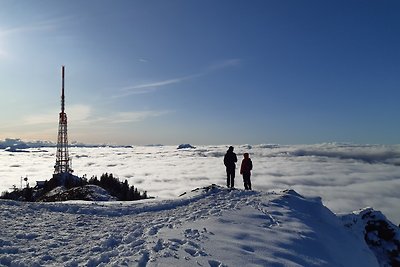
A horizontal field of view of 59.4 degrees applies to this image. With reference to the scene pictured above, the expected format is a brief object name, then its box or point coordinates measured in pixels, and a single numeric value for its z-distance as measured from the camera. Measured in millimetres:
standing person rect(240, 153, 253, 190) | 23688
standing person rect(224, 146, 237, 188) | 23781
